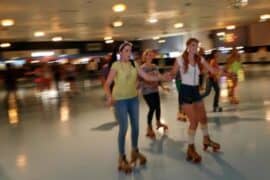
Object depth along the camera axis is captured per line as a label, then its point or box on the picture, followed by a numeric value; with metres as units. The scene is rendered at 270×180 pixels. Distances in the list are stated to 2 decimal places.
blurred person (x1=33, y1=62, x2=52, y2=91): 9.91
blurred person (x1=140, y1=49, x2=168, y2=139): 3.57
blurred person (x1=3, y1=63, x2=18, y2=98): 12.94
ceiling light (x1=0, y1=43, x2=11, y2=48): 16.31
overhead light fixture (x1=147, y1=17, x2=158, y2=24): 9.37
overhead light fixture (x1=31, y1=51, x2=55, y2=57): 17.69
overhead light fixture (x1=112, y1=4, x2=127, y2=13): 6.58
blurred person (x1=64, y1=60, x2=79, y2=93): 9.63
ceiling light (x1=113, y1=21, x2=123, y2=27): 9.47
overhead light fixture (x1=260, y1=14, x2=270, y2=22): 10.88
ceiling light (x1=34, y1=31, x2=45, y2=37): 11.34
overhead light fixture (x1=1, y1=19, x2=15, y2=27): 7.72
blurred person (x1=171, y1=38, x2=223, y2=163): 2.81
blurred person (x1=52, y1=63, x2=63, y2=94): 11.47
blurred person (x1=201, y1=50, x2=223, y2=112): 5.00
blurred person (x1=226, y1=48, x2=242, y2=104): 5.67
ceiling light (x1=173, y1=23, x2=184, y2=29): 11.60
